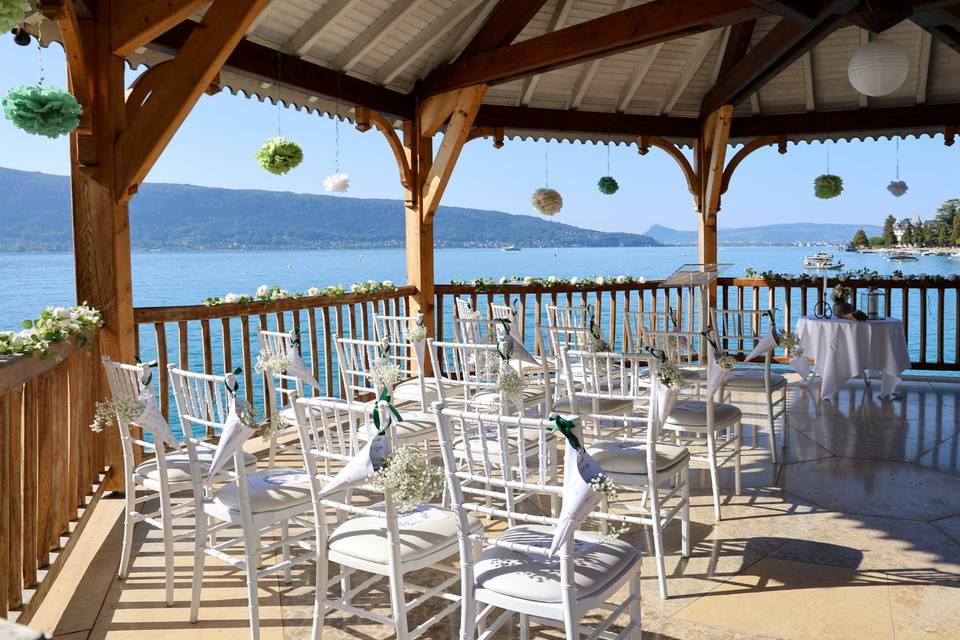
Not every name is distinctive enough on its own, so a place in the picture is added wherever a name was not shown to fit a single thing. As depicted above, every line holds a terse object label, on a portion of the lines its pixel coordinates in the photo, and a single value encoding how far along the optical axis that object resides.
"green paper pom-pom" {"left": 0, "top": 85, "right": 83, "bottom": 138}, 3.29
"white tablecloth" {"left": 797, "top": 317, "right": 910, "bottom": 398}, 6.78
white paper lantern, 4.52
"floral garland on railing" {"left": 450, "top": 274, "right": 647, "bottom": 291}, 8.50
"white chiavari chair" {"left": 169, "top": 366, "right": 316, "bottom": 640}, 2.76
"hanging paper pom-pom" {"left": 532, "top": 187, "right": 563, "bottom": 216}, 9.23
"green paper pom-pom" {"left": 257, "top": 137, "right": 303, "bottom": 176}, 5.85
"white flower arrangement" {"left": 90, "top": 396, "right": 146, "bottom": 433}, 3.01
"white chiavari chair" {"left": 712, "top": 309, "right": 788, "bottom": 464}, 5.14
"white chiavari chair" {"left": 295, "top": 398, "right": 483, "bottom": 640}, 2.39
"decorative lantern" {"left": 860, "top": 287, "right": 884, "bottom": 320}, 7.02
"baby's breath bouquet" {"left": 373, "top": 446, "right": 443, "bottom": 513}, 2.13
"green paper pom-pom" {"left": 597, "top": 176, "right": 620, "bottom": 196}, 9.70
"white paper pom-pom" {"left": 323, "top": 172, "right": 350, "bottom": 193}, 7.09
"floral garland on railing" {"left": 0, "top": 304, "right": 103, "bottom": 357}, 2.72
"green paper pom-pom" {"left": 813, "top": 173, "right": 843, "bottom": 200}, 9.21
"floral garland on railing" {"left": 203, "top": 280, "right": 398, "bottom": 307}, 5.75
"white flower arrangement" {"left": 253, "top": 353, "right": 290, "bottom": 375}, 3.90
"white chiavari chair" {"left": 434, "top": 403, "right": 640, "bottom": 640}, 2.15
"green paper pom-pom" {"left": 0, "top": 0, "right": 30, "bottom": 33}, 2.15
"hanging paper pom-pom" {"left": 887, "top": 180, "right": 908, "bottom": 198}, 9.98
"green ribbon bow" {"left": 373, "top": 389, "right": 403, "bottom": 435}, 2.18
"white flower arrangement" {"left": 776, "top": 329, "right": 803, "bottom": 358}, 5.25
